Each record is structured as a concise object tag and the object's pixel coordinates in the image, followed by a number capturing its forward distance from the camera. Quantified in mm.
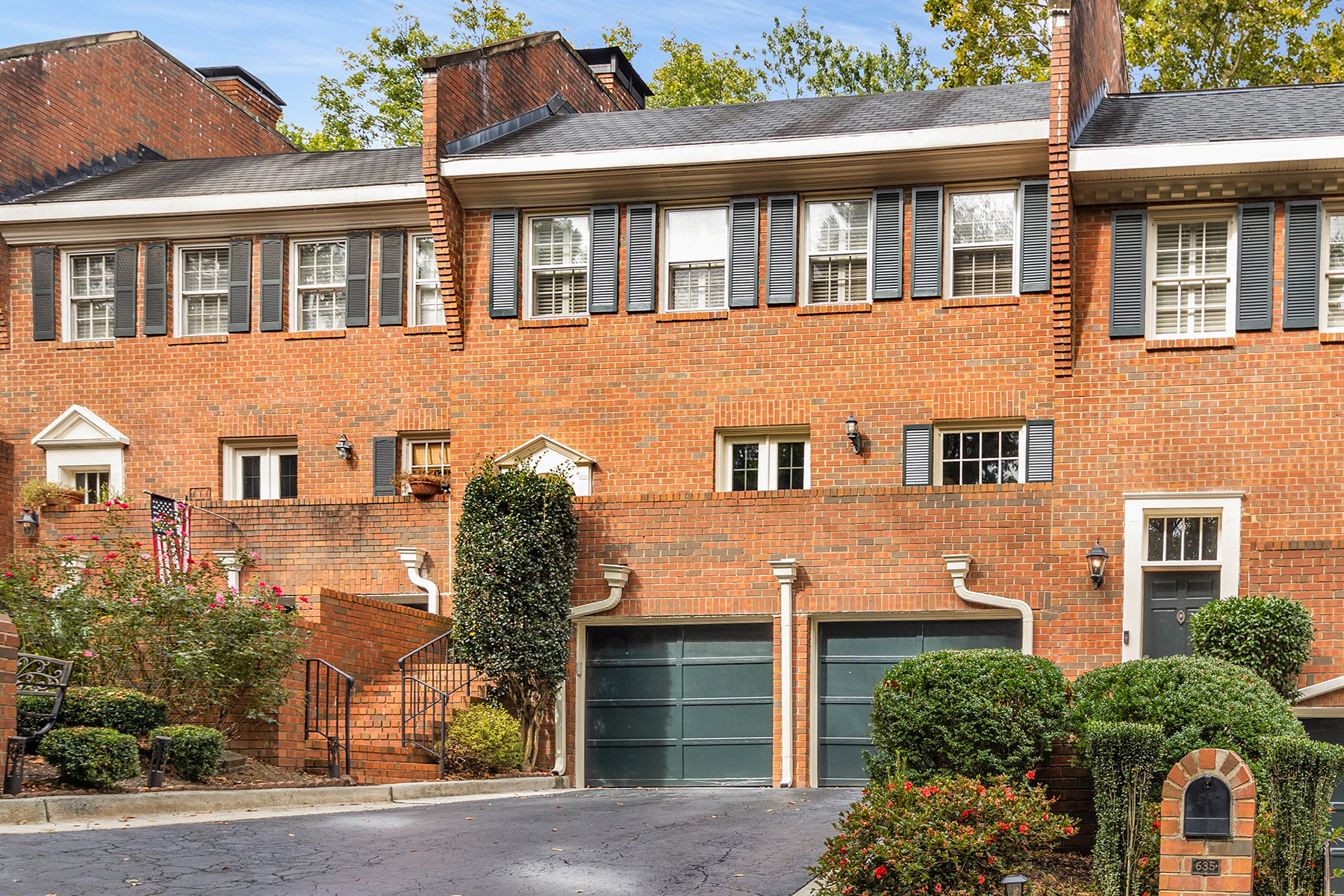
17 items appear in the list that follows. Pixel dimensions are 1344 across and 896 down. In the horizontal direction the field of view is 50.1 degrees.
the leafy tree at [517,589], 16328
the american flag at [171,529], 17688
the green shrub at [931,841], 9031
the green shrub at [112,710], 12344
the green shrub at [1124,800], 9258
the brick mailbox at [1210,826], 8305
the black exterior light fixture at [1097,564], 16266
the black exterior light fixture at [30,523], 20219
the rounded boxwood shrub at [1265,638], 13953
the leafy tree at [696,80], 36875
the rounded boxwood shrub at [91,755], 11609
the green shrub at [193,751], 12727
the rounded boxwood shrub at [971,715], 11062
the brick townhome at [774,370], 16719
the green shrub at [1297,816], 9000
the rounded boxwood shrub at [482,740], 15477
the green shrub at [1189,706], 10344
